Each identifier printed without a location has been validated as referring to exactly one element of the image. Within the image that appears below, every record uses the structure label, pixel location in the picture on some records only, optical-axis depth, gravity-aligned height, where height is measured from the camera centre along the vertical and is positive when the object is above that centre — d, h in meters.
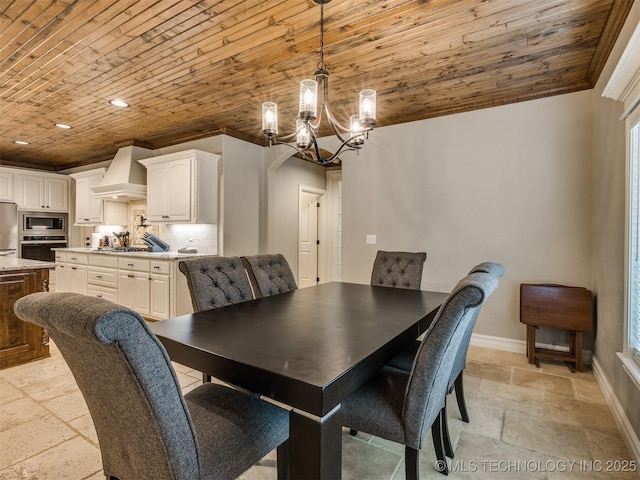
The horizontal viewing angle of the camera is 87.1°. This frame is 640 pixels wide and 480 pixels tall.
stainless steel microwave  6.10 +0.21
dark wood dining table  1.04 -0.44
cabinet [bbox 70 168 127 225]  5.84 +0.51
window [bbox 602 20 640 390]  1.94 +0.13
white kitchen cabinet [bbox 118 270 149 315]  4.32 -0.73
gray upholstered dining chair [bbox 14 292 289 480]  0.77 -0.44
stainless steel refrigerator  5.78 +0.10
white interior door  6.38 -0.07
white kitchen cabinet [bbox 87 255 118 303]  4.71 -0.60
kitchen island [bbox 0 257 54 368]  2.95 -0.75
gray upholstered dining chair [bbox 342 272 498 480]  1.20 -0.63
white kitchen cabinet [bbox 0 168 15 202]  5.92 +0.86
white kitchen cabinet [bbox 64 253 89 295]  5.15 -0.60
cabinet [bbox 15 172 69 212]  6.18 +0.81
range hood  5.04 +0.90
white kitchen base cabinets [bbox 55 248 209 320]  4.12 -0.60
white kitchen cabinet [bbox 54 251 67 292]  5.56 -0.63
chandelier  1.97 +0.76
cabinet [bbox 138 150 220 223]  4.38 +0.65
